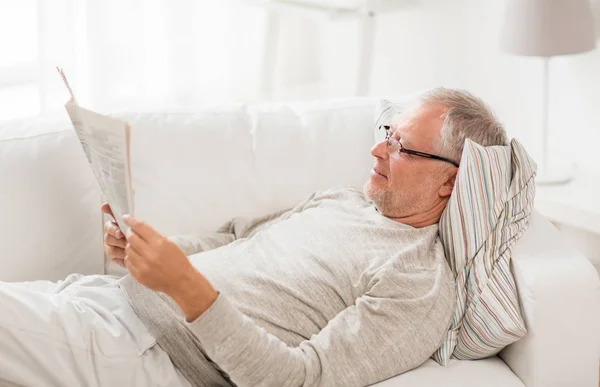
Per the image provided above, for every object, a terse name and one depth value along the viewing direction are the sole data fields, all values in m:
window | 3.00
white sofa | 1.75
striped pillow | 1.76
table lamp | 2.59
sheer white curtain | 3.03
